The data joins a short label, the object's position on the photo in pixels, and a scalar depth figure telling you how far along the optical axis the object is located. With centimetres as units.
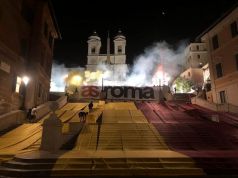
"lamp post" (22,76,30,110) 1823
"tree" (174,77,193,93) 5429
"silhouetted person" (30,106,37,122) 1608
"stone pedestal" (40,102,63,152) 955
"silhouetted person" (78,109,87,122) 1558
